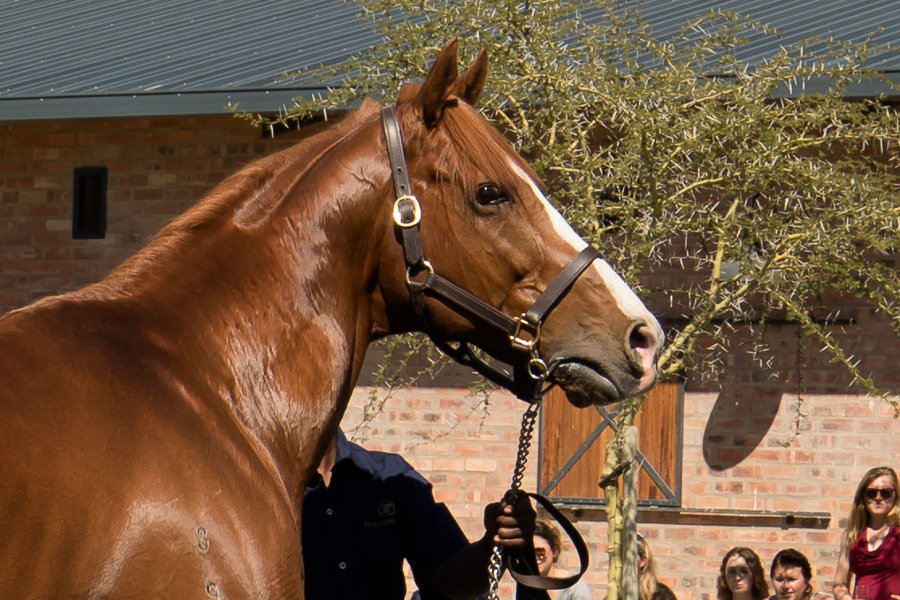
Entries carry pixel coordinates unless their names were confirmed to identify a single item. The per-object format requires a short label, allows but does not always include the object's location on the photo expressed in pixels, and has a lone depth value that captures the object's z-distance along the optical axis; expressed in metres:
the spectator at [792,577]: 15.09
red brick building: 17.94
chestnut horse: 4.68
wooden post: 13.17
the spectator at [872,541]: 14.29
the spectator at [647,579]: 15.91
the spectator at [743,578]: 15.54
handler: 7.25
